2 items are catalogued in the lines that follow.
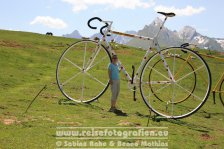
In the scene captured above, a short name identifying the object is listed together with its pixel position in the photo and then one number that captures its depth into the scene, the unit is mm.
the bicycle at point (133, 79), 13328
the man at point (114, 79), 13831
